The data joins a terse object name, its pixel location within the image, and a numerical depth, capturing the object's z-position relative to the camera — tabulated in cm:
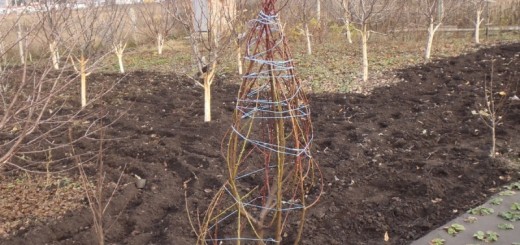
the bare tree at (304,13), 1156
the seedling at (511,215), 362
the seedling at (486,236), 335
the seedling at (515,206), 376
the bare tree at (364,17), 807
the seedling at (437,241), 335
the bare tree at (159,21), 1217
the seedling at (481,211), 372
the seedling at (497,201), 385
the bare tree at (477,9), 1132
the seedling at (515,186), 411
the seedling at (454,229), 348
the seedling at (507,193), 399
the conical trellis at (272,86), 225
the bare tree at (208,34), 599
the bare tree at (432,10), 981
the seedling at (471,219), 361
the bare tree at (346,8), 885
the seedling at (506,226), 349
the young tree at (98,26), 640
